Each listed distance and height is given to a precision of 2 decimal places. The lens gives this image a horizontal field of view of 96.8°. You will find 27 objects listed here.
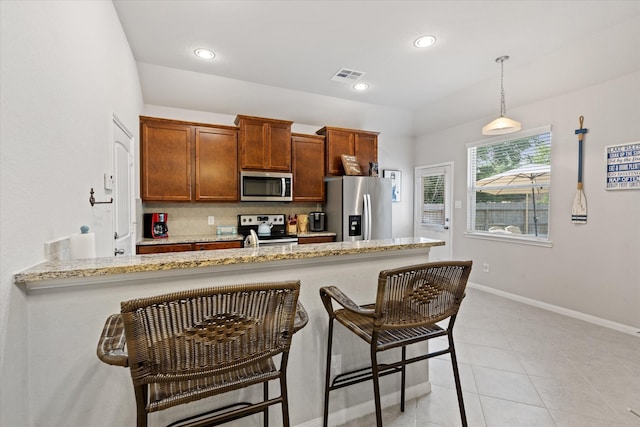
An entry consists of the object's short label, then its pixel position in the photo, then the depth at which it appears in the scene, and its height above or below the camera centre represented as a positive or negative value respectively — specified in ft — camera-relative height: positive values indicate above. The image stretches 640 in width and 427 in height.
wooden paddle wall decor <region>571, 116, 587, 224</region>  10.64 +0.36
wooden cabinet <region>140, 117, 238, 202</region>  11.68 +2.11
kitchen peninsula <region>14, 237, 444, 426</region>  3.50 -1.43
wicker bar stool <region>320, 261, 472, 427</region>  4.03 -1.50
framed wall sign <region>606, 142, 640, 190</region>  9.33 +1.39
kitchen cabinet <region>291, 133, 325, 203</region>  14.20 +2.17
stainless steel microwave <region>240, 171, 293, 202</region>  13.05 +1.09
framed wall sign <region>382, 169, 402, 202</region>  17.75 +1.76
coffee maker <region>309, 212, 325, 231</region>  14.71 -0.60
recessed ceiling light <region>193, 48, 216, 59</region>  10.03 +5.65
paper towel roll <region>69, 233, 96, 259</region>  4.63 -0.58
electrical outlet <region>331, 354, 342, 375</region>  5.54 -3.03
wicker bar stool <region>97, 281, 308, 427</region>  2.66 -1.37
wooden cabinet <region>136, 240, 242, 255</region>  10.77 -1.46
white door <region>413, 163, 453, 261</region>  16.33 +0.22
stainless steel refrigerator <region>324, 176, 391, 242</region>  13.83 +0.10
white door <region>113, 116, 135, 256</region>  7.79 +0.61
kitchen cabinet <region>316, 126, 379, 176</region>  14.75 +3.38
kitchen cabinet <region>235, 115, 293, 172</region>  13.00 +3.10
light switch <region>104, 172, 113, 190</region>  6.91 +0.74
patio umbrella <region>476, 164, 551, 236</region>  12.11 +1.25
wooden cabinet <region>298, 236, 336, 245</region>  13.52 -1.46
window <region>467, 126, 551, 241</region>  12.14 +1.06
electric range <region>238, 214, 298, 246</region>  13.01 -0.89
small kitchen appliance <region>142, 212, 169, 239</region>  11.98 -0.66
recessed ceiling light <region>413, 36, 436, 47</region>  9.37 +5.64
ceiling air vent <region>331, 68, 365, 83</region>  11.74 +5.70
